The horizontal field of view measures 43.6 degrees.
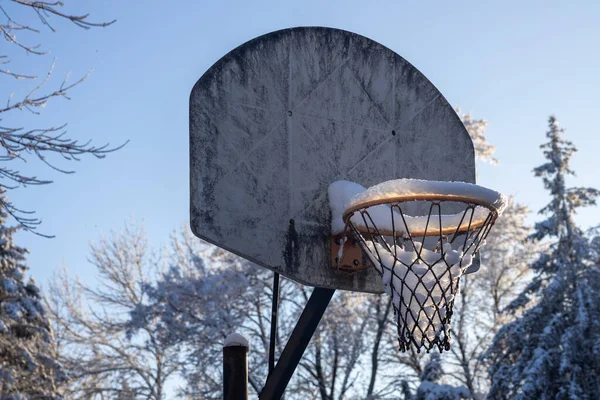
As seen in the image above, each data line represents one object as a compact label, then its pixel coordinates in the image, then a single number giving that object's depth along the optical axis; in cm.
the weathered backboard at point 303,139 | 429
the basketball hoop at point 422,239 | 395
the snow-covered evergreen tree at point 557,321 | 1312
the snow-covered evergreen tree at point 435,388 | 1370
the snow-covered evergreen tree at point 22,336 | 1392
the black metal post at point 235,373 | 413
